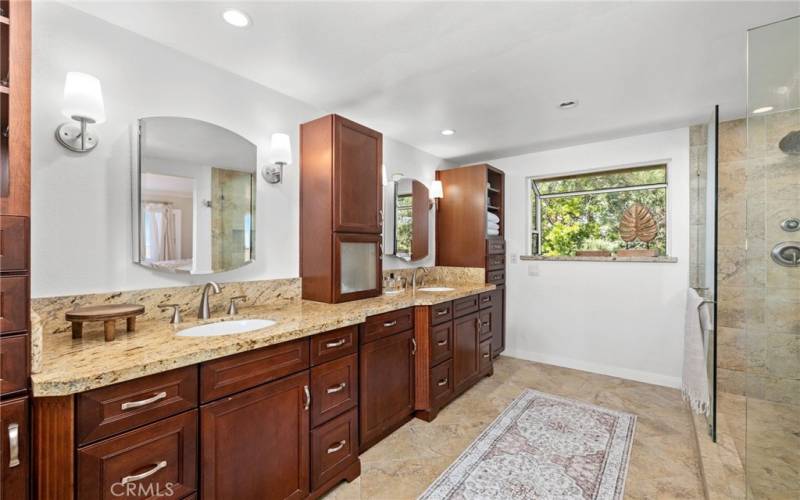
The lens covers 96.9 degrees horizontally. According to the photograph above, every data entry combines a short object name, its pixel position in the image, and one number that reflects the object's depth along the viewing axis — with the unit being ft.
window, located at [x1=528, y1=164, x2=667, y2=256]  11.27
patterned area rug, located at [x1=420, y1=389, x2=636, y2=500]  6.08
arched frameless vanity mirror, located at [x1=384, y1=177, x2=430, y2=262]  11.30
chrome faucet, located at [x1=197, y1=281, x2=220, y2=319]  6.16
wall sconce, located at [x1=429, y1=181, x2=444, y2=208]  12.60
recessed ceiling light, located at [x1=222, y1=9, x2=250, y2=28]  5.36
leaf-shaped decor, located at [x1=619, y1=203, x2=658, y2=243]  11.24
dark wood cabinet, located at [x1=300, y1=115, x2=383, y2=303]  7.80
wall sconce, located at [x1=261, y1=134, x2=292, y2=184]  7.32
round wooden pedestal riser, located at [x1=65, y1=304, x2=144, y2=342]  4.52
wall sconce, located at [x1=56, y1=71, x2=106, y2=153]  4.74
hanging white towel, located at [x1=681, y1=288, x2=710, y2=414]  7.51
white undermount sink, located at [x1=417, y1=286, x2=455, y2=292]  11.26
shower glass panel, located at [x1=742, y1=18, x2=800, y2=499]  5.29
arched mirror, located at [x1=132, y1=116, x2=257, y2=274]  5.95
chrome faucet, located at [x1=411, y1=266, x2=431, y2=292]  11.12
